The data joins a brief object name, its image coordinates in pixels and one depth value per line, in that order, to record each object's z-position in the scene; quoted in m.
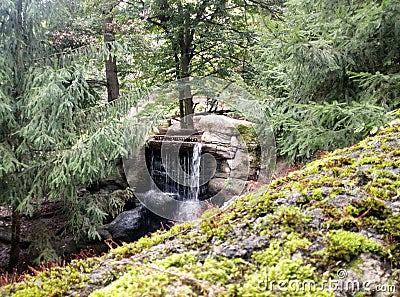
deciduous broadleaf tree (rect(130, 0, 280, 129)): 7.21
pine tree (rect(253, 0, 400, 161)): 3.50
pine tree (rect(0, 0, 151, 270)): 4.55
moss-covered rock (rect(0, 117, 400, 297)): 0.88
